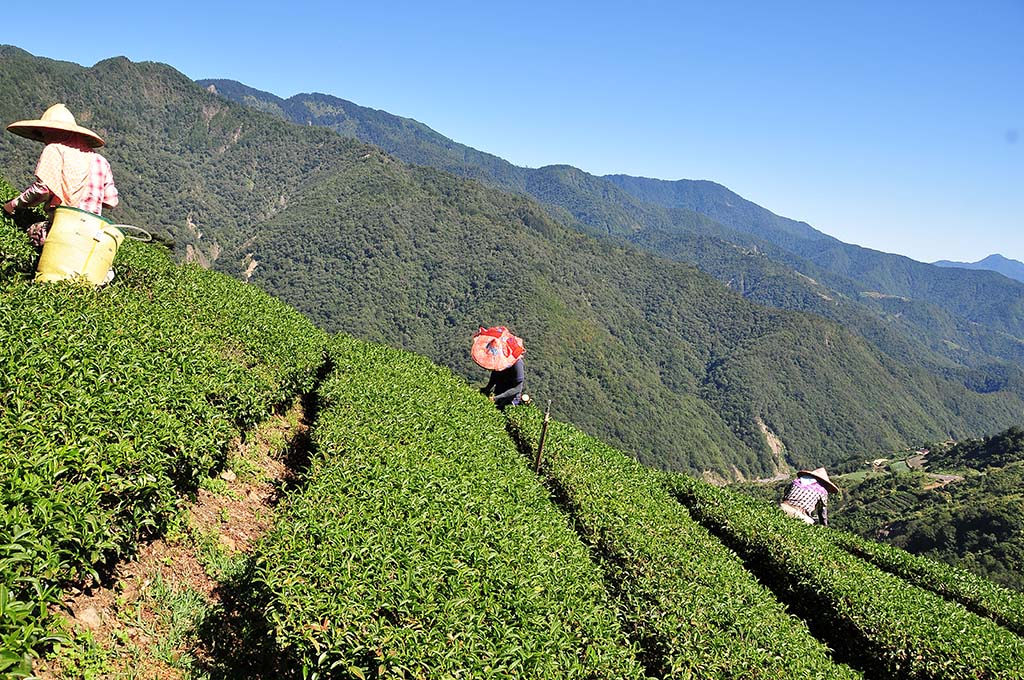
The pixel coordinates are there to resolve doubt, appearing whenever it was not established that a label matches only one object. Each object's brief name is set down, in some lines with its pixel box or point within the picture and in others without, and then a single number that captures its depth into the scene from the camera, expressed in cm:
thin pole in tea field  897
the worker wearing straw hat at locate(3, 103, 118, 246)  644
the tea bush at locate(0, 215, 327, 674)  277
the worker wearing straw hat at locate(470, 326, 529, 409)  1180
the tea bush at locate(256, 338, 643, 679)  342
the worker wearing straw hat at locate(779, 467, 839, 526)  1307
